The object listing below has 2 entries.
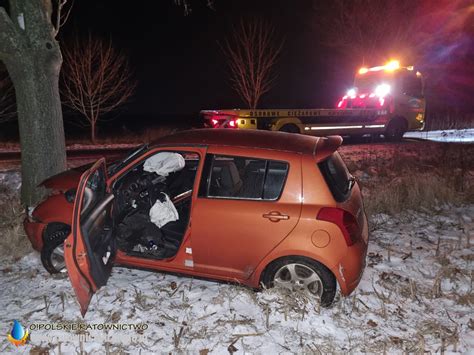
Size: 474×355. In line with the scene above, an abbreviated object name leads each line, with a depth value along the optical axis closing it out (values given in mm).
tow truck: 13000
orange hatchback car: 3598
